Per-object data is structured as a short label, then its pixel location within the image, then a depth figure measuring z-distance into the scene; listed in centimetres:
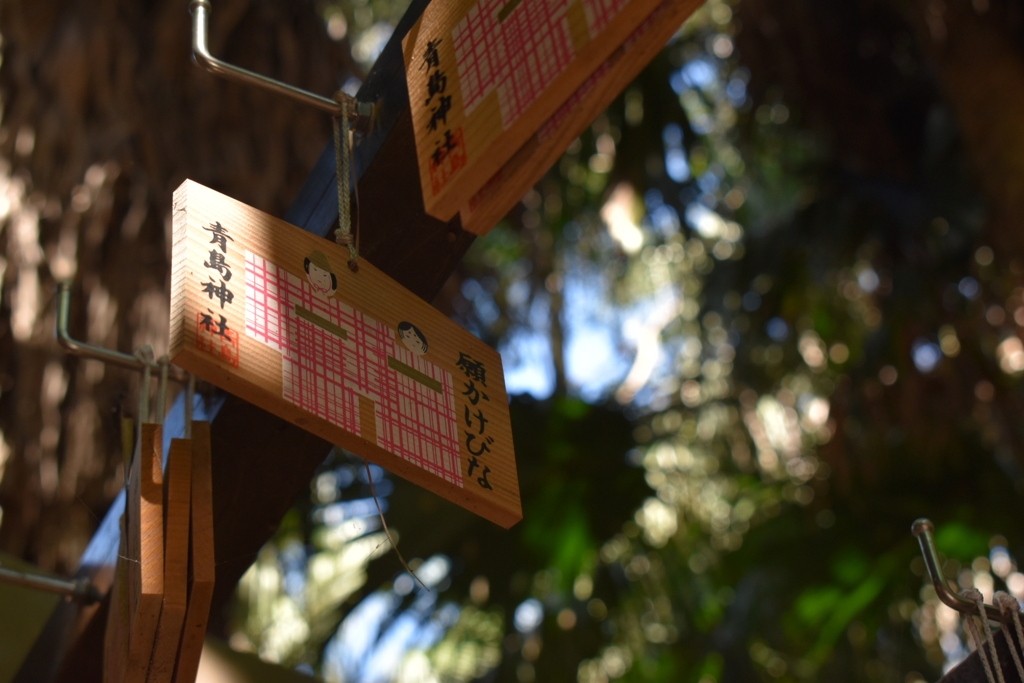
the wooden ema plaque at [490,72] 80
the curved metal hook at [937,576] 91
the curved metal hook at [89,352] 125
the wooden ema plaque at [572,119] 87
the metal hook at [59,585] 124
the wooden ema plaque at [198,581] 88
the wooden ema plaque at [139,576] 85
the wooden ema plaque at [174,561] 86
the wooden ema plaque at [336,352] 80
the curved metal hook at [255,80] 105
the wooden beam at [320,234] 111
